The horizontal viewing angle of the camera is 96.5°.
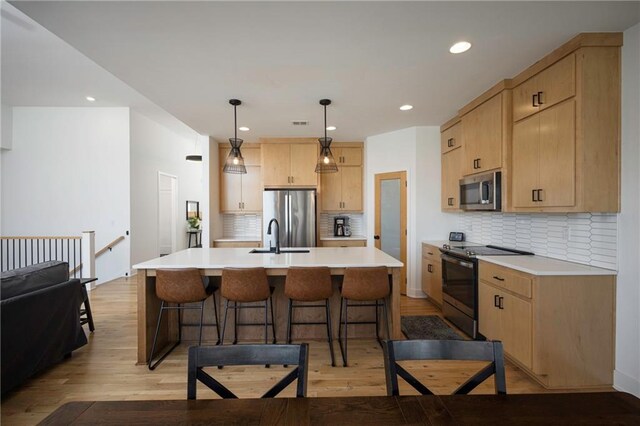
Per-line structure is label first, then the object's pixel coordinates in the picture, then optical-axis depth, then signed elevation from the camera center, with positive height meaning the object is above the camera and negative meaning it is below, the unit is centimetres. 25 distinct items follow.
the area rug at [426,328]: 304 -134
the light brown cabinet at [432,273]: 376 -87
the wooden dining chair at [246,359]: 106 -58
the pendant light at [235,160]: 317 +57
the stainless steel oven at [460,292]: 285 -90
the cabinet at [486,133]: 282 +84
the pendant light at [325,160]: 331 +59
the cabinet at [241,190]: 520 +38
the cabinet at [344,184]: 518 +48
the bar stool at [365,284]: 246 -63
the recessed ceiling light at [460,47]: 212 +125
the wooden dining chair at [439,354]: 110 -57
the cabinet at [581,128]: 207 +62
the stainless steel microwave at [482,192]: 289 +20
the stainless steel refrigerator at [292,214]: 466 -5
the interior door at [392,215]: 447 -7
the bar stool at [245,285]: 241 -63
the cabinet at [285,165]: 490 +79
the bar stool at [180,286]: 240 -63
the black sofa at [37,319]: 200 -84
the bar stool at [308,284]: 244 -63
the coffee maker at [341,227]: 528 -30
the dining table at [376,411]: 85 -63
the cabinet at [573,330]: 209 -88
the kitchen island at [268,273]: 254 -56
